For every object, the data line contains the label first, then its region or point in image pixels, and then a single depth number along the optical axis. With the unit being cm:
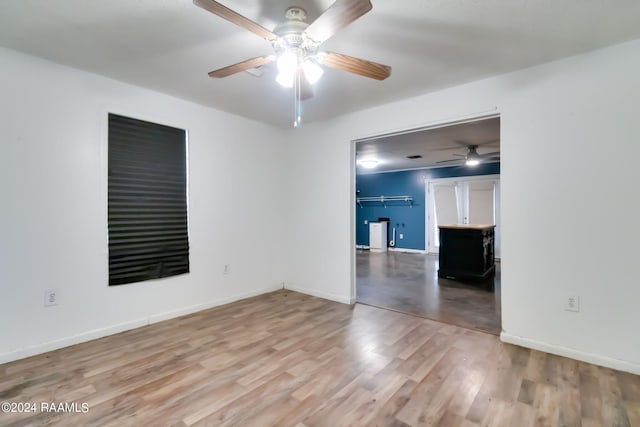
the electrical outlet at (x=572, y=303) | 232
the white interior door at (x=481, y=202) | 730
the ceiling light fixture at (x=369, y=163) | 673
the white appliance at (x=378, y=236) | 854
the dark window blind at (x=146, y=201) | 281
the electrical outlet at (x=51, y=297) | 243
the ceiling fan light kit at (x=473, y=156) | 546
